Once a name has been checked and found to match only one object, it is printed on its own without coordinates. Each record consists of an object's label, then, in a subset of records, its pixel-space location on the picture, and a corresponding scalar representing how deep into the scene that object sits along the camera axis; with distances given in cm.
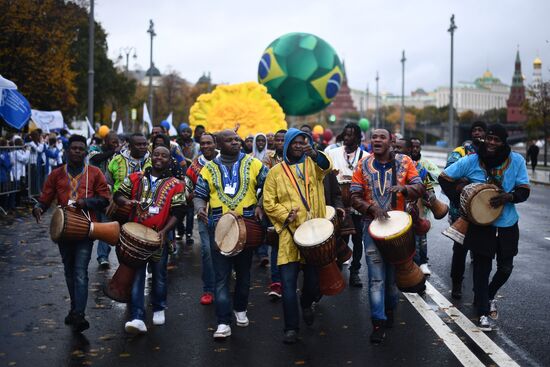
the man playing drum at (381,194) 674
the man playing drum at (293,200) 662
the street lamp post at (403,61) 6600
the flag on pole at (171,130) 2815
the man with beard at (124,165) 945
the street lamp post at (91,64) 2448
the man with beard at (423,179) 909
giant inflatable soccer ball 2214
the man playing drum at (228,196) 689
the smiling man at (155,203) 697
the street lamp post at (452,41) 4262
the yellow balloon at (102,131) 2502
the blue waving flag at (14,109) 1516
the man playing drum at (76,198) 704
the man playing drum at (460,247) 845
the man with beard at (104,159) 957
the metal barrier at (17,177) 1723
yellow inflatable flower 1700
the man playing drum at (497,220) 704
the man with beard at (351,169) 928
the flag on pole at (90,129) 2397
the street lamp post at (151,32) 4403
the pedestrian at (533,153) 3784
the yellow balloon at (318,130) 2870
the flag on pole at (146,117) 2879
